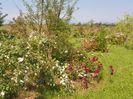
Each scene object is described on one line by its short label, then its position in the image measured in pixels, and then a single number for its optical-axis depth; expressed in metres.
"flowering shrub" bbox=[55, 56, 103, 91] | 3.44
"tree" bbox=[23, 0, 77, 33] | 5.27
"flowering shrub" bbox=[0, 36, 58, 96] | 3.01
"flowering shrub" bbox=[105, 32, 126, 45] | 8.80
